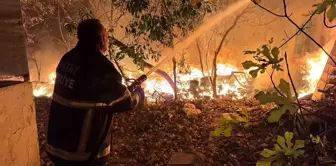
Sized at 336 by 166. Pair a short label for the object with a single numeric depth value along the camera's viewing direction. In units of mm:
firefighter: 2625
